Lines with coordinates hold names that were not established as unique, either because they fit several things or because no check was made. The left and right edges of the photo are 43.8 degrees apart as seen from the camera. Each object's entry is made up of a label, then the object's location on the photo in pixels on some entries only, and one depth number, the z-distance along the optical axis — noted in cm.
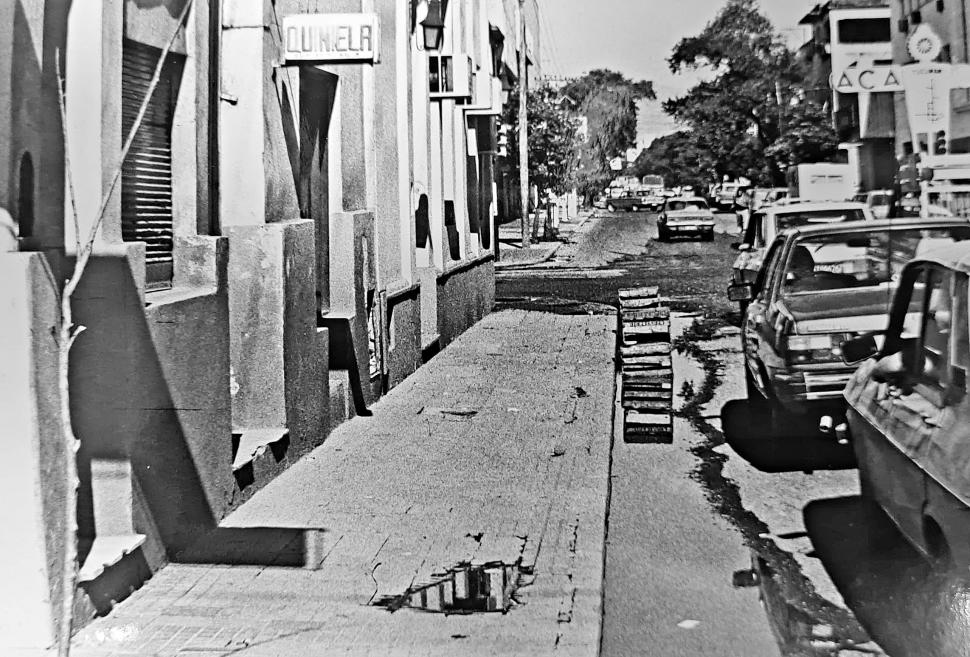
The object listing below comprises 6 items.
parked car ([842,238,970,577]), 455
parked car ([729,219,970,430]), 908
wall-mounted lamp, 1429
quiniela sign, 895
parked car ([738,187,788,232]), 4561
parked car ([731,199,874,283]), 1686
